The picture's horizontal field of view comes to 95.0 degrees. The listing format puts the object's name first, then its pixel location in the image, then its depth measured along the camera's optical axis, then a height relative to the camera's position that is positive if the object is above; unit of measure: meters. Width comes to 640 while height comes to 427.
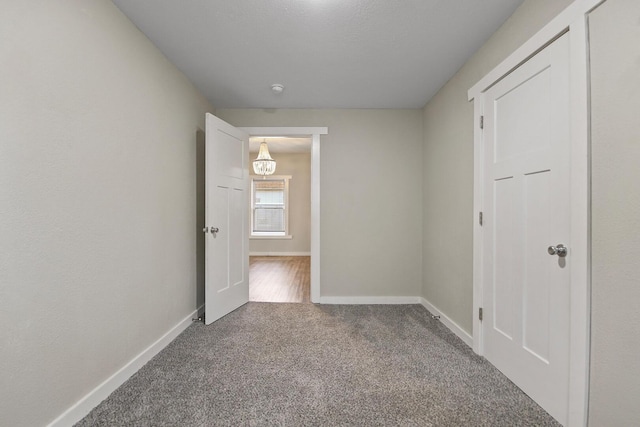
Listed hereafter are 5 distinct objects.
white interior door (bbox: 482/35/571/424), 1.44 -0.07
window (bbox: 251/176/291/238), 7.21 +0.10
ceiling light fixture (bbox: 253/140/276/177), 5.25 +0.91
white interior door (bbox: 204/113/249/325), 2.72 -0.07
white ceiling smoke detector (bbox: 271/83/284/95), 2.76 +1.19
